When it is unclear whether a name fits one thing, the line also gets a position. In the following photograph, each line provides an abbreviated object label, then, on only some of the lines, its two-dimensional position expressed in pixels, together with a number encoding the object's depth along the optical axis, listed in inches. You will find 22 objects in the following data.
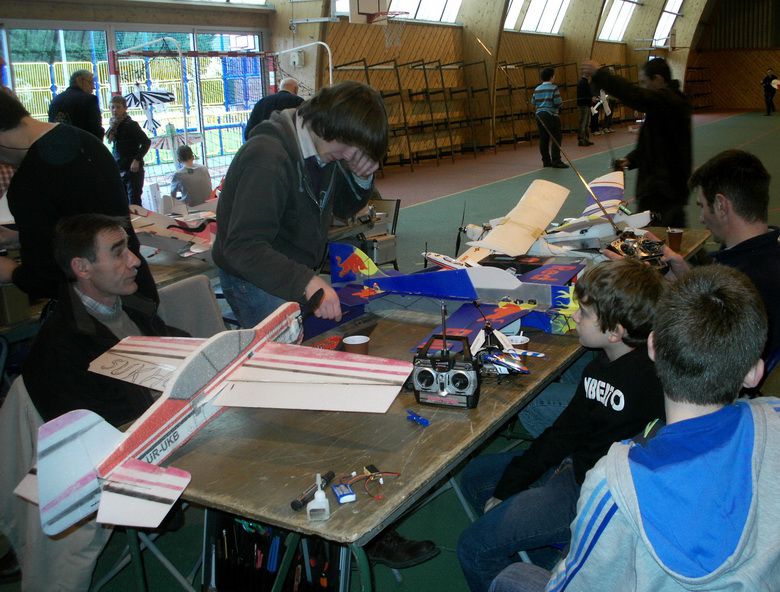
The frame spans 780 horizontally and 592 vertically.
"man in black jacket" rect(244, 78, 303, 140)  316.2
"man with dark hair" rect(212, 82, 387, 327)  93.4
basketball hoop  518.6
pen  62.9
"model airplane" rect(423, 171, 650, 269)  145.3
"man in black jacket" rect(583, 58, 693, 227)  186.4
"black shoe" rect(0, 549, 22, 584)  104.7
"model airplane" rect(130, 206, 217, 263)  167.5
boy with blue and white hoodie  48.6
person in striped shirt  533.3
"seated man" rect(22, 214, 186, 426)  92.0
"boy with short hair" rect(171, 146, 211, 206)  265.6
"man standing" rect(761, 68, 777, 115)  969.2
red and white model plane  64.1
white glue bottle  61.7
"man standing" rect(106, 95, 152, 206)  335.3
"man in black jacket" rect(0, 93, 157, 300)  105.1
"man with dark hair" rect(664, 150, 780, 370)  107.7
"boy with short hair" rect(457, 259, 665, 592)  79.0
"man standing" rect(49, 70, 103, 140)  309.9
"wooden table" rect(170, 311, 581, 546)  63.1
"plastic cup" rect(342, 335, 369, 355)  98.9
